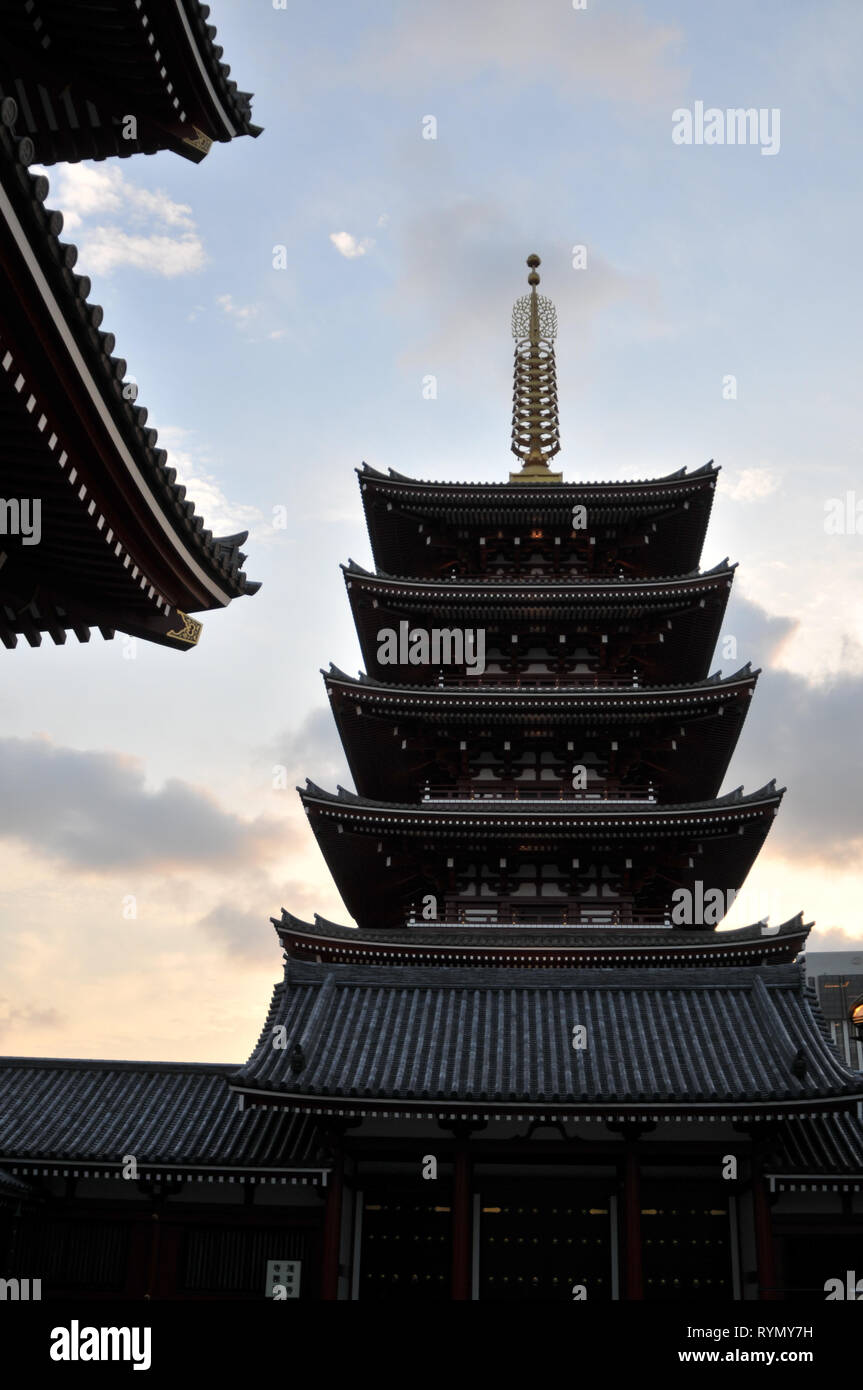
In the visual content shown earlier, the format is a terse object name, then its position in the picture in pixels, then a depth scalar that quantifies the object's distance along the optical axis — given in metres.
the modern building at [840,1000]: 86.56
